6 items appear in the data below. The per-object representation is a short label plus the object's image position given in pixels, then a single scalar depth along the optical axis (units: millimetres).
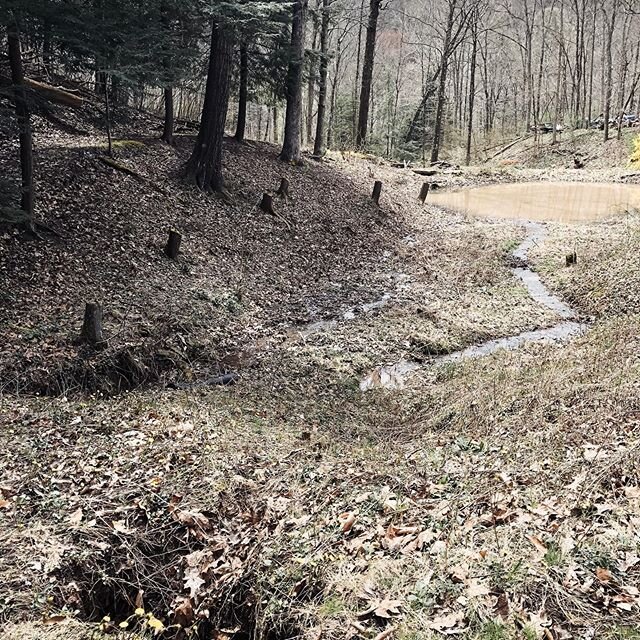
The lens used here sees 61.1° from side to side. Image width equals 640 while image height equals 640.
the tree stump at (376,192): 18656
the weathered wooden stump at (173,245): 11039
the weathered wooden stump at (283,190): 15875
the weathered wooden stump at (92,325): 7509
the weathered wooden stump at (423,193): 21875
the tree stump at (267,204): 14727
